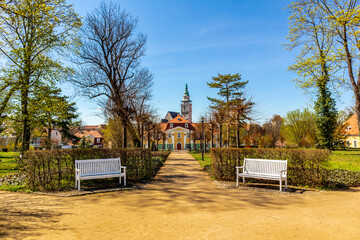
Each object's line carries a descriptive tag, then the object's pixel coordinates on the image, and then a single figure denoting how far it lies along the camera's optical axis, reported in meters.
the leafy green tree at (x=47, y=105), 12.92
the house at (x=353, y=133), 41.71
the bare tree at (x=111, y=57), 17.61
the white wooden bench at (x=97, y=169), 7.50
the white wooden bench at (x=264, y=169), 7.53
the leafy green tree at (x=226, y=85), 35.27
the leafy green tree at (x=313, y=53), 14.37
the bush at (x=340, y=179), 7.81
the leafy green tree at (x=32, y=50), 12.16
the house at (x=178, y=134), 51.03
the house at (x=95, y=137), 64.75
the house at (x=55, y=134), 61.94
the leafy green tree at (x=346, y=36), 12.54
